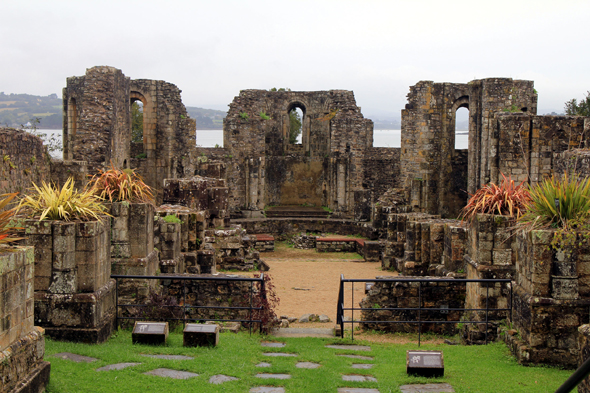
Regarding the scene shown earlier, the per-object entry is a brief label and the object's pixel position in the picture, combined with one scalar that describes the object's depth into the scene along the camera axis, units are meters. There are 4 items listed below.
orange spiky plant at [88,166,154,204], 9.79
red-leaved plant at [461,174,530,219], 9.52
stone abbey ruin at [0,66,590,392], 7.07
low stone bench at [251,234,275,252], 23.88
